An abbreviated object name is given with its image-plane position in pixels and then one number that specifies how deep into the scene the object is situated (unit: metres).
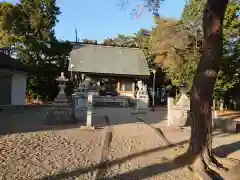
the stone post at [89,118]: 7.72
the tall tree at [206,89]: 4.60
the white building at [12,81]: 13.01
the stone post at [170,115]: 8.97
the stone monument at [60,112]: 8.51
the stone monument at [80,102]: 12.74
